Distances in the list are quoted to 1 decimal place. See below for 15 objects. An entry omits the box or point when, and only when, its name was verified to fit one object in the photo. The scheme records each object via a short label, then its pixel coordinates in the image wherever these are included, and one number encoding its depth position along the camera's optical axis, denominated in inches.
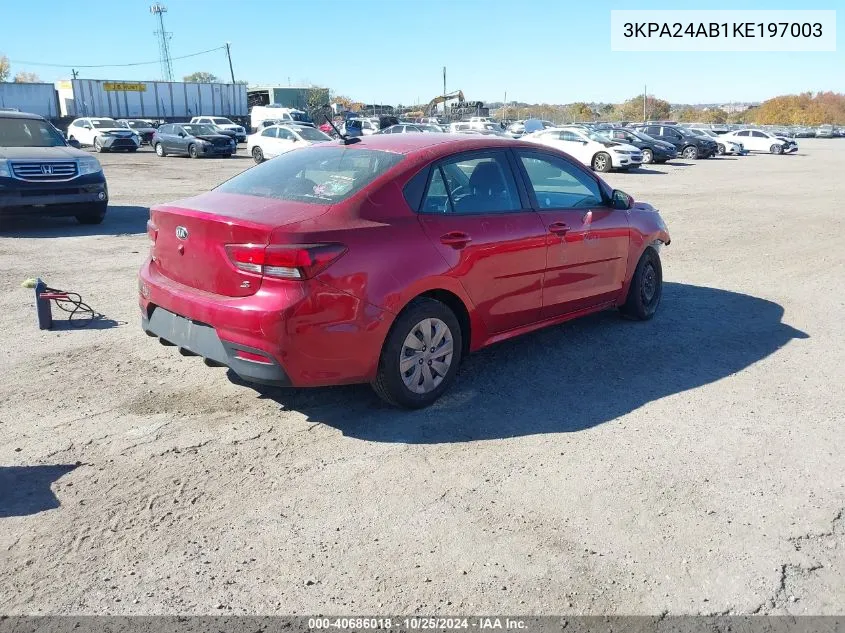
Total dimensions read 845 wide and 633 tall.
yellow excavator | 2305.6
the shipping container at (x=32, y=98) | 1915.6
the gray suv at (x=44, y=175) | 421.1
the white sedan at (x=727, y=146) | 1584.3
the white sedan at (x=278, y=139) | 1094.4
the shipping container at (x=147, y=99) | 2068.2
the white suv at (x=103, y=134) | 1375.5
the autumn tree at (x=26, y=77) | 4536.4
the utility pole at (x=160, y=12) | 4013.3
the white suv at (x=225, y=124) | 1789.4
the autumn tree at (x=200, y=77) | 5339.6
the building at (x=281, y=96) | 2965.1
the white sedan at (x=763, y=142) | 1676.9
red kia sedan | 158.4
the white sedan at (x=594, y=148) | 1026.7
